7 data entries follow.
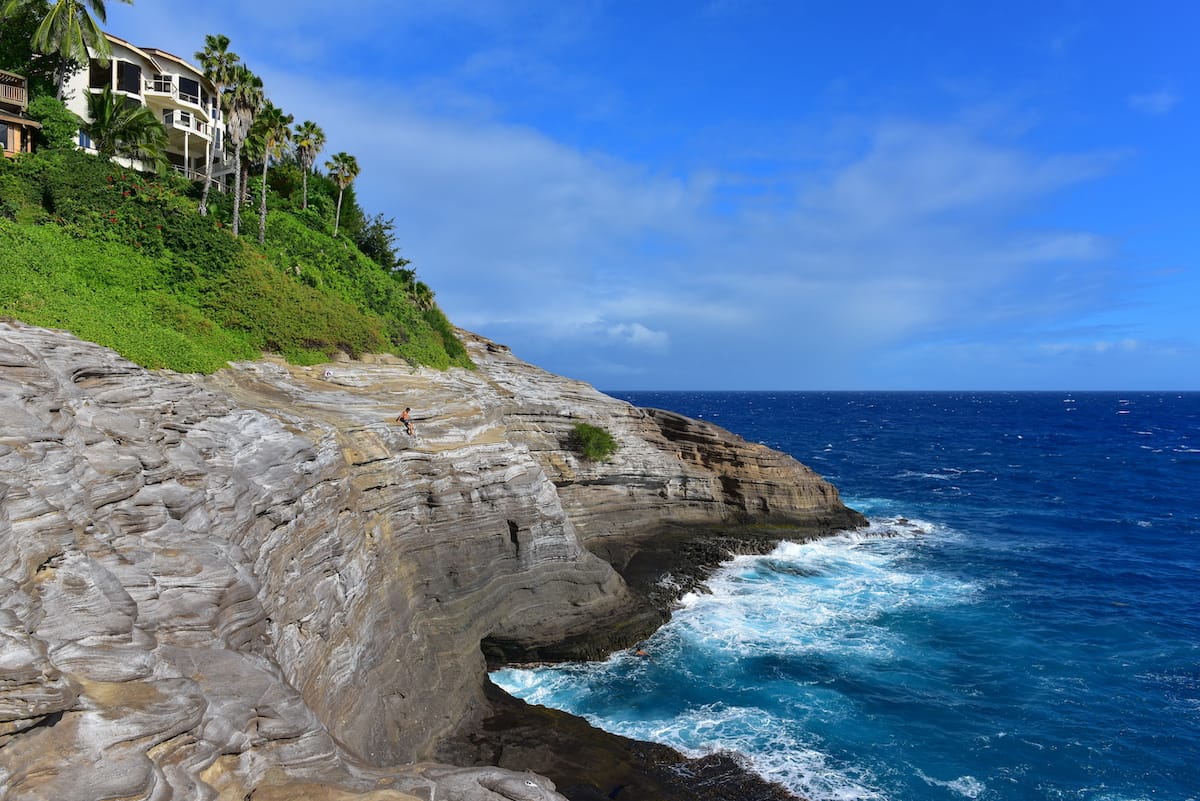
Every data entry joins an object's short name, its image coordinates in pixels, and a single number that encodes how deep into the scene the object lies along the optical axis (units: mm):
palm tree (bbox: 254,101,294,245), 37312
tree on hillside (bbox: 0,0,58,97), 34188
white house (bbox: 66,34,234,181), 38375
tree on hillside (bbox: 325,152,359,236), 43781
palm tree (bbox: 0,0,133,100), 32281
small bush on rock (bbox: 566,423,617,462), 37656
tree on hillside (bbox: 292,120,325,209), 42344
